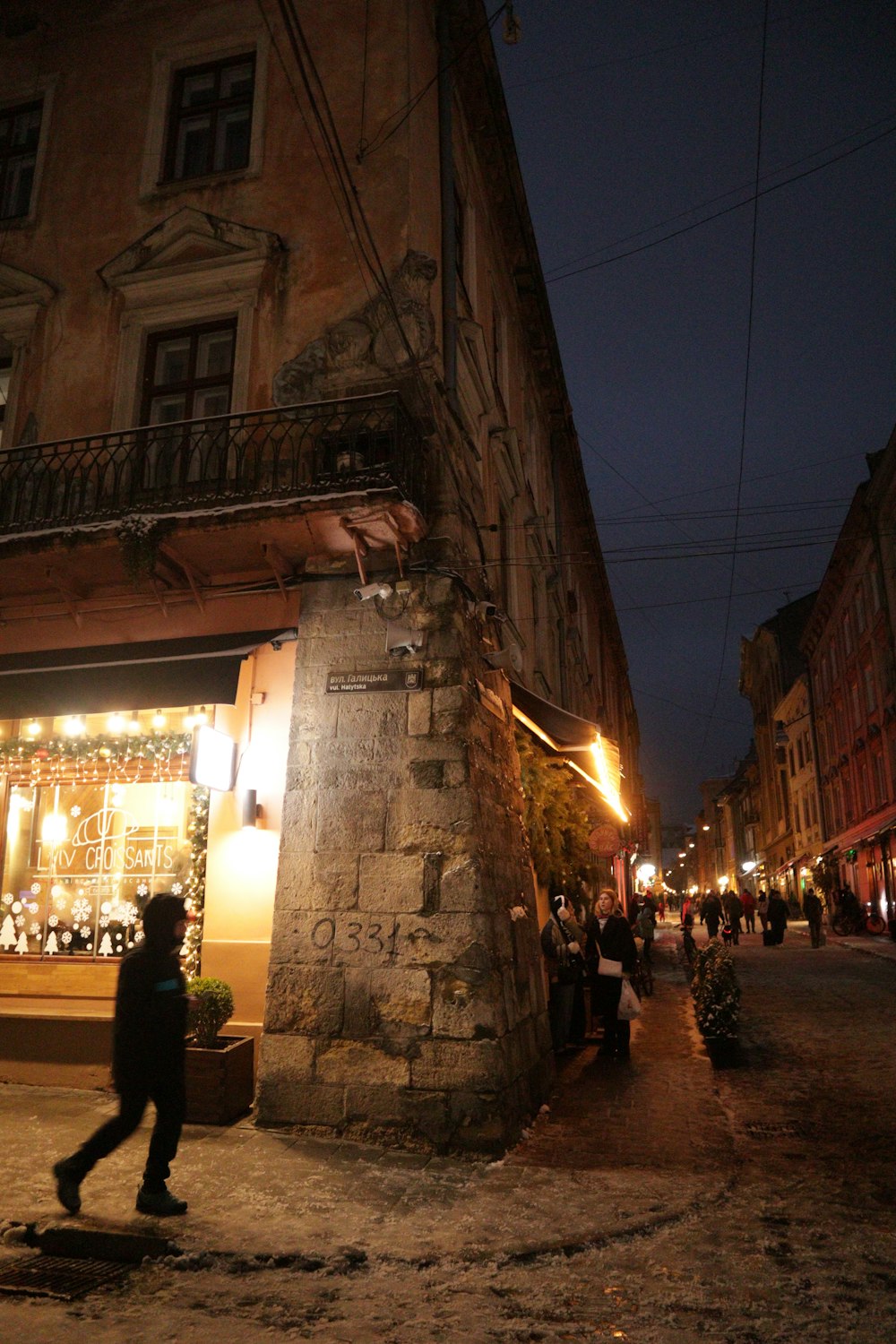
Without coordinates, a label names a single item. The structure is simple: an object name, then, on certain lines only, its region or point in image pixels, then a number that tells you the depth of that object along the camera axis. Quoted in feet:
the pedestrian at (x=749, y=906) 121.70
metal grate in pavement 13.52
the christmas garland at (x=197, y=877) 26.08
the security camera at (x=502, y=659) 29.12
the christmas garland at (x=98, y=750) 28.86
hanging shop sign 45.73
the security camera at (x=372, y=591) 26.12
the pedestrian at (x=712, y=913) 84.07
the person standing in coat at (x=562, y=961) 32.89
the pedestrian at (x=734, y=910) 93.93
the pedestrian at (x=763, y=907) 101.53
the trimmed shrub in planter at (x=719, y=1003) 30.68
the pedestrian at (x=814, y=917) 88.17
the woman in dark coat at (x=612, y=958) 33.76
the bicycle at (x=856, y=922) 100.22
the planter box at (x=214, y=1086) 22.74
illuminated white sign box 24.48
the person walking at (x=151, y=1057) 16.34
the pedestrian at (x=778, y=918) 91.61
